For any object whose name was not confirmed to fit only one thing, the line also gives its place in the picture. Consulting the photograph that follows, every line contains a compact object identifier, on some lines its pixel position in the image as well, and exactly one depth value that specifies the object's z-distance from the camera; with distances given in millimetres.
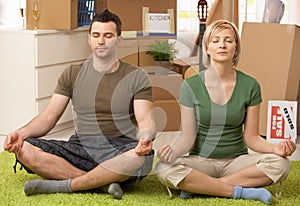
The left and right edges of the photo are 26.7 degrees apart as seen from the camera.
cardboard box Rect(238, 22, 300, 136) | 3855
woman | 2477
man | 2518
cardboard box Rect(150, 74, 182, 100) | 4004
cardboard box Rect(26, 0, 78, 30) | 4090
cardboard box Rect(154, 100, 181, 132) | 3820
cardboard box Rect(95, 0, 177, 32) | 4105
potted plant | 4078
